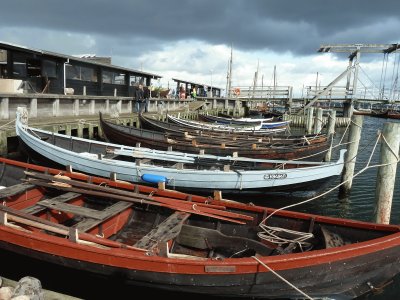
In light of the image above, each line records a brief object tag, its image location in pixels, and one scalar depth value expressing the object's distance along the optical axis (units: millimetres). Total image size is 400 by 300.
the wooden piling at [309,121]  32406
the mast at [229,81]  57797
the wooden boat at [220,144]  13039
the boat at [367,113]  58425
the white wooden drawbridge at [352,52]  39688
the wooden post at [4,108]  15078
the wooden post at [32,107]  17000
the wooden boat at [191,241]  4586
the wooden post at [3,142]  12677
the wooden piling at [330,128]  16016
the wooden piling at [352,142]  11358
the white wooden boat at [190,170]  9758
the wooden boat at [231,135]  16130
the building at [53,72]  21297
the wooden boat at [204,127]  20219
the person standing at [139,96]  25016
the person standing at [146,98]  26491
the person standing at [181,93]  40681
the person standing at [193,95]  44894
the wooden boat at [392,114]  54312
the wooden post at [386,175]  7578
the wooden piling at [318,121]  21672
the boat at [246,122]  28047
